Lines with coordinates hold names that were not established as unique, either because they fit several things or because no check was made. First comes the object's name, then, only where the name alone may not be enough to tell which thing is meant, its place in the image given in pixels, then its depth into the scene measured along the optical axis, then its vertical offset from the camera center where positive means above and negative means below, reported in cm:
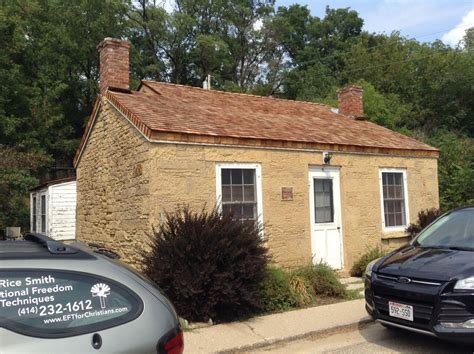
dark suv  473 -84
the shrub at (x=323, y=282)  834 -129
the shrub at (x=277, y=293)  754 -136
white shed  1545 +14
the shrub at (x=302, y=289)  779 -135
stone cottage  876 +79
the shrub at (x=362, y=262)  1061 -123
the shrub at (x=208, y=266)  677 -81
